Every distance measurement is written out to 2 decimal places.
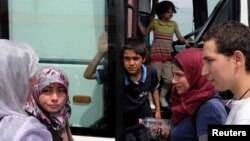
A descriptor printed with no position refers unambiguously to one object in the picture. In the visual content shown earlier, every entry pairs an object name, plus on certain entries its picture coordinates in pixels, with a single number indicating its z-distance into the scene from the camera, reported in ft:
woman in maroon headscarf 6.72
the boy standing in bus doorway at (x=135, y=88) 9.77
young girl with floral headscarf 7.79
